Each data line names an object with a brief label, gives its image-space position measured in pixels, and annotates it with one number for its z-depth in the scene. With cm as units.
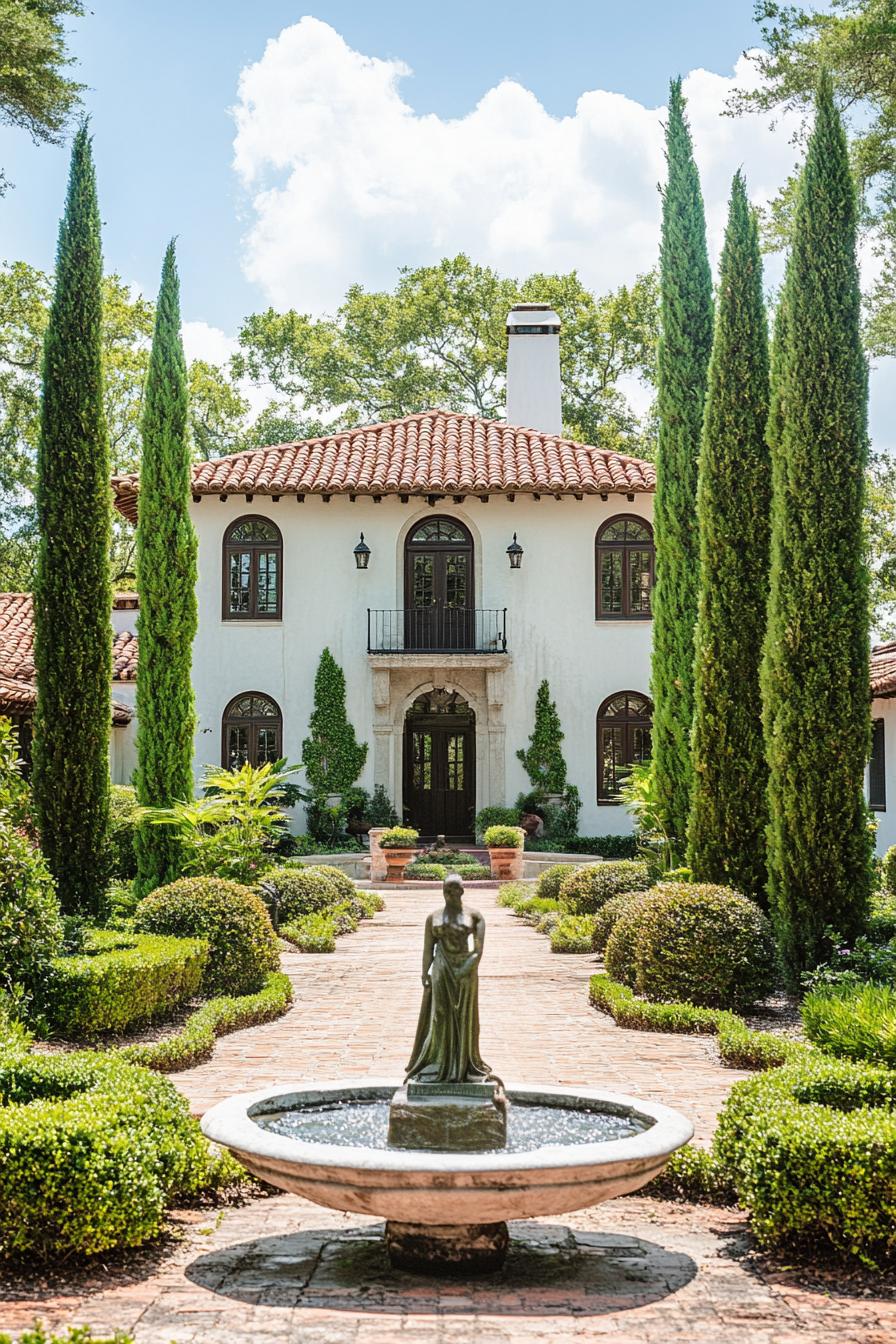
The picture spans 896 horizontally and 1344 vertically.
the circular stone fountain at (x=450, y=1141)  455
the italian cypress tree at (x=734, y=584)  1226
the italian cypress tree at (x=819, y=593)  1082
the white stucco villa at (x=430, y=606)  2567
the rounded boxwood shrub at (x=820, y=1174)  486
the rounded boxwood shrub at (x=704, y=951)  1011
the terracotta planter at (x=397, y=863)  2200
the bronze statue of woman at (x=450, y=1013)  522
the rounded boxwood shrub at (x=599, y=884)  1492
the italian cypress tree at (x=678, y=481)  1491
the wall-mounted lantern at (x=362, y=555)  2561
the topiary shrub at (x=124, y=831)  1889
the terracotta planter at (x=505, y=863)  2239
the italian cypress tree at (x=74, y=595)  1275
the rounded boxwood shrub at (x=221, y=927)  1083
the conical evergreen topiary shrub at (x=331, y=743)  2511
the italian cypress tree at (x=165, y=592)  1653
